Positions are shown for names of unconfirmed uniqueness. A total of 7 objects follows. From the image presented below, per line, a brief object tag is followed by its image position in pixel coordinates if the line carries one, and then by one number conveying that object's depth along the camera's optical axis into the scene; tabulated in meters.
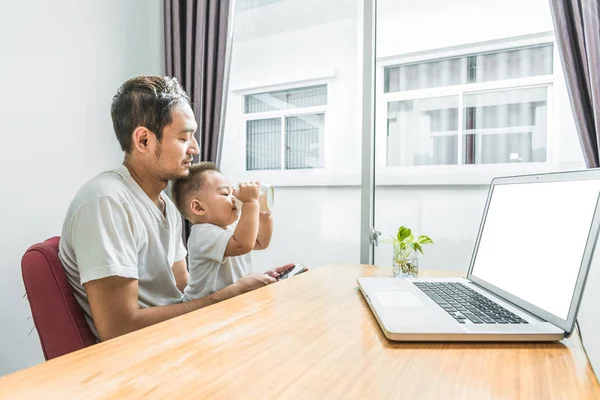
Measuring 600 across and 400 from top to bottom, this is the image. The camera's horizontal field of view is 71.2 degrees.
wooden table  0.51
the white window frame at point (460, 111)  1.96
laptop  0.66
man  1.02
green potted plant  1.34
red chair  1.00
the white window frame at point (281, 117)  2.49
